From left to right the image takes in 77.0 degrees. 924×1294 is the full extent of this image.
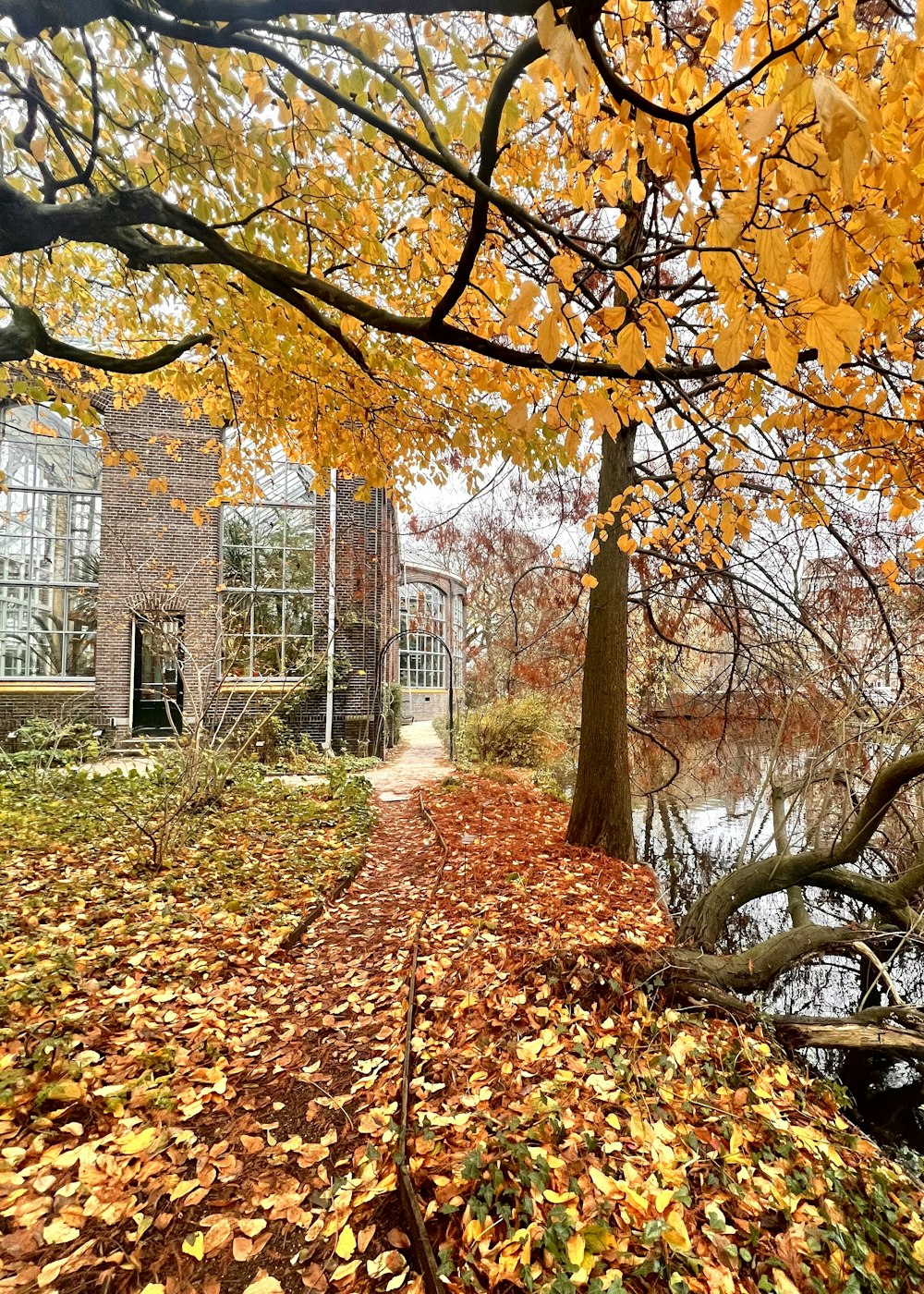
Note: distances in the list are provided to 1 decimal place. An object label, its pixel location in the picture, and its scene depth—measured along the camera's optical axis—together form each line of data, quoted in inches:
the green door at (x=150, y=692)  451.5
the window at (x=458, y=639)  882.8
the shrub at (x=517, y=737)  404.8
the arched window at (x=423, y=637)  804.0
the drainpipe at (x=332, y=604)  443.8
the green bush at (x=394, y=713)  510.3
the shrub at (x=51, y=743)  311.1
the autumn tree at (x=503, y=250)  60.8
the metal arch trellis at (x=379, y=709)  457.4
